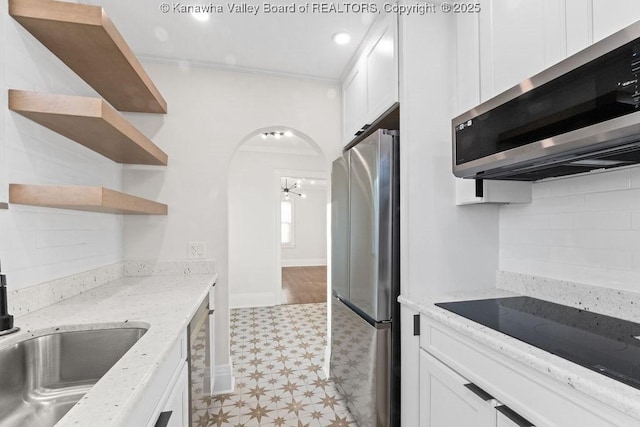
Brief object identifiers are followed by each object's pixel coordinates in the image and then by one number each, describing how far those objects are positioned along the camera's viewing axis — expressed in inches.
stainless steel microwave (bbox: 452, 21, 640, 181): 30.5
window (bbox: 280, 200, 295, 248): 358.0
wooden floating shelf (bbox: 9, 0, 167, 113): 47.0
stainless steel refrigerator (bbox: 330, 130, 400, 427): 62.5
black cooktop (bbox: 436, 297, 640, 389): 31.5
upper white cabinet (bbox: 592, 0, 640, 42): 35.0
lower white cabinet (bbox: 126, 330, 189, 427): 29.9
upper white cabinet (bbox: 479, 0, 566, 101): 44.0
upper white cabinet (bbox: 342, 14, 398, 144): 66.0
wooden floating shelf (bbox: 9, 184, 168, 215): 45.9
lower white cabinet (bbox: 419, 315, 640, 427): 30.0
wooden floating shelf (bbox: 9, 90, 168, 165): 46.3
